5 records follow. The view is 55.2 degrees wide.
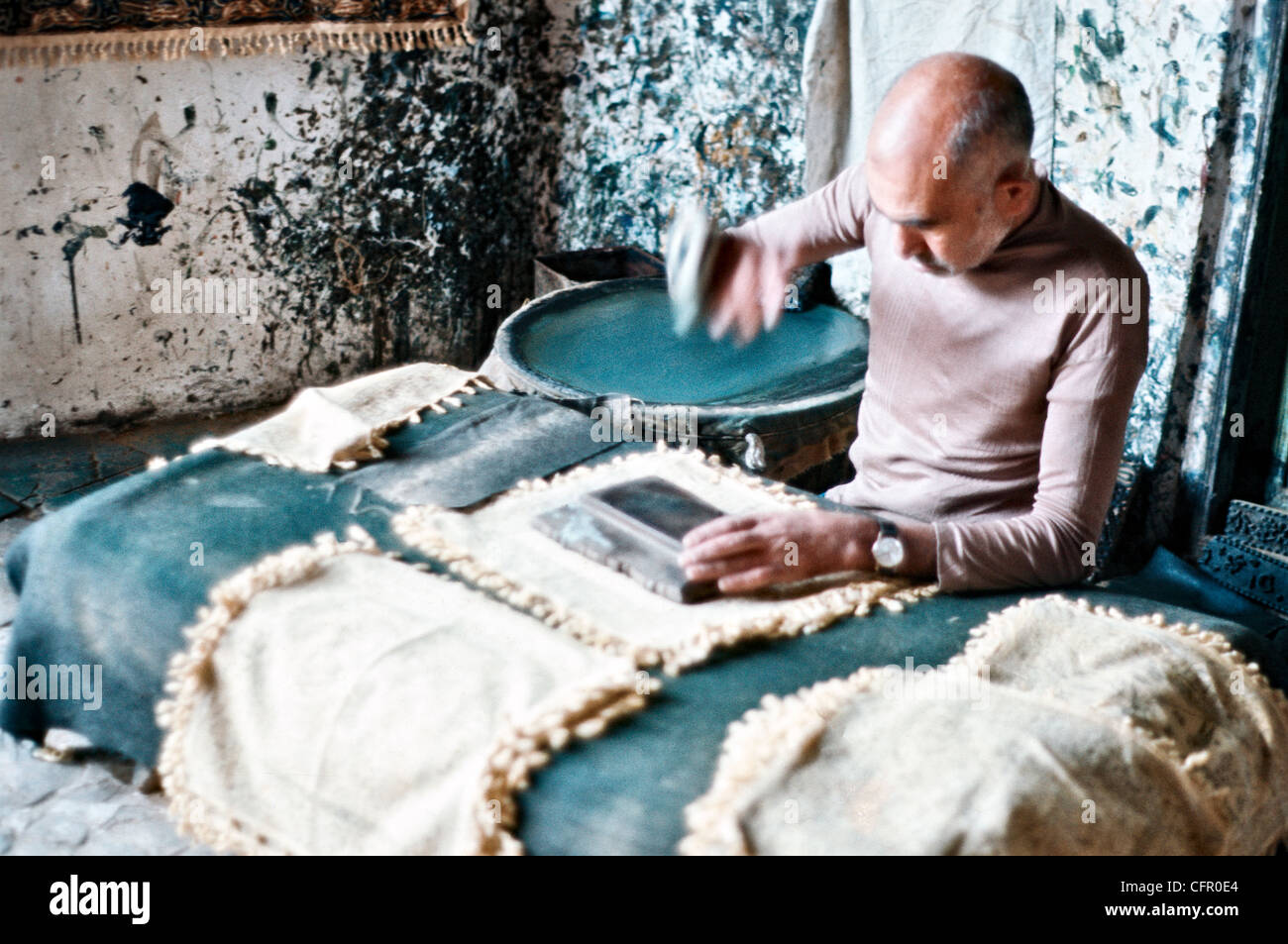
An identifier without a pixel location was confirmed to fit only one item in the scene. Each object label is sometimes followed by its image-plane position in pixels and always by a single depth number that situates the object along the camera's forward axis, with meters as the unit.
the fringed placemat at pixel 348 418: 1.94
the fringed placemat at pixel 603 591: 1.51
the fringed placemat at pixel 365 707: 1.33
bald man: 1.71
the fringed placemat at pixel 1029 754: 1.22
